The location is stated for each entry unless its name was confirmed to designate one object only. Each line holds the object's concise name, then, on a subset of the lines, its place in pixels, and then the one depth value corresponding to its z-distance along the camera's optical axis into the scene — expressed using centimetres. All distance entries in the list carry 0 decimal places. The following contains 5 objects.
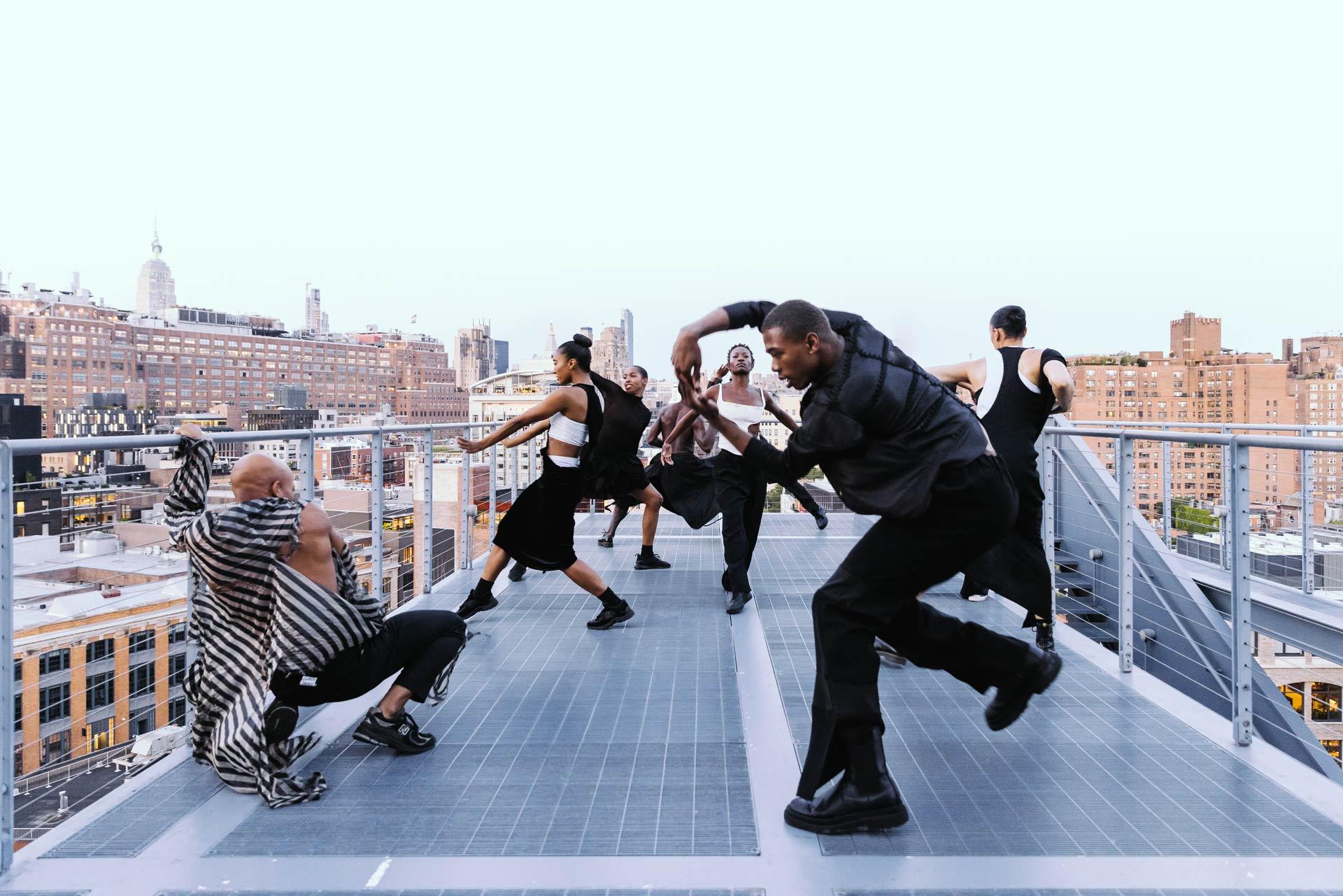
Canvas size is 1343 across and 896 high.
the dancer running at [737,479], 602
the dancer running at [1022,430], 457
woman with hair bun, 536
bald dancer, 299
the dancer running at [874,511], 263
